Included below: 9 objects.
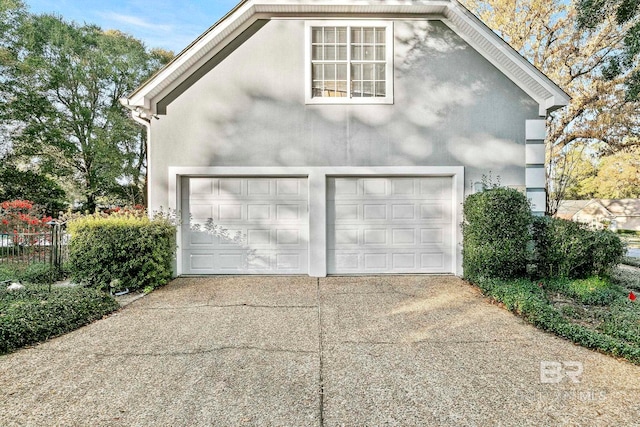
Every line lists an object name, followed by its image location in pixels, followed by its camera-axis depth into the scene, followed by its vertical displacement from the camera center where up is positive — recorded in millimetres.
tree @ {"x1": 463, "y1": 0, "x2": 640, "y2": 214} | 11461 +5232
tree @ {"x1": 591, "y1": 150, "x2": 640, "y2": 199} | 20406 +2473
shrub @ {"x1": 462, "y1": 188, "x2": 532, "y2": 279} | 5824 -388
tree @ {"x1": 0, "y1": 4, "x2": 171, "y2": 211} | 15453 +5747
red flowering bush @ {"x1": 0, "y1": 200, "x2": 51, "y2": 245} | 7340 -241
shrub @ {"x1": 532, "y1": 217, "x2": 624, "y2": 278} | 5828 -706
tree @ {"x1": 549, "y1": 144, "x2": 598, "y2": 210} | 10453 +1483
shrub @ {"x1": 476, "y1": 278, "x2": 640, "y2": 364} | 3527 -1413
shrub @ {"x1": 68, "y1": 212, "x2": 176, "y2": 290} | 5746 -689
